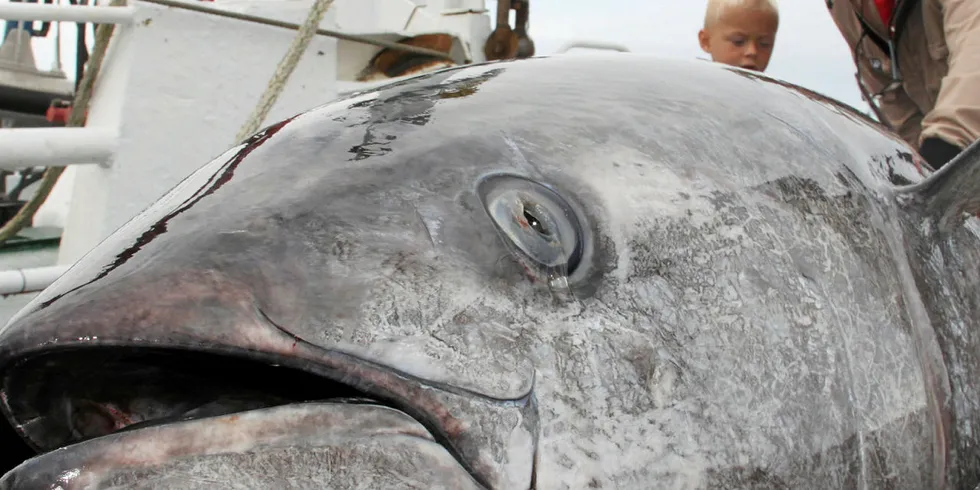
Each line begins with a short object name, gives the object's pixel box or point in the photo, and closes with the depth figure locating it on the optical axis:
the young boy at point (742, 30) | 4.30
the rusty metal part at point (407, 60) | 4.88
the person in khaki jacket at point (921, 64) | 2.84
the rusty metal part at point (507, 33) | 5.39
